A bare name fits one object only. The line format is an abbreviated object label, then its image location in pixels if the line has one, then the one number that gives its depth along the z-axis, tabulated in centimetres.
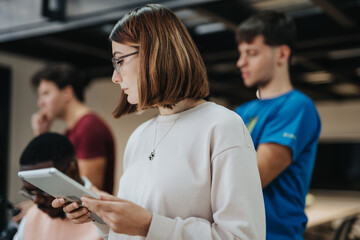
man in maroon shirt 193
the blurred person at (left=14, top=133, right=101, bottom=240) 124
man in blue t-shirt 121
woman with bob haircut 82
